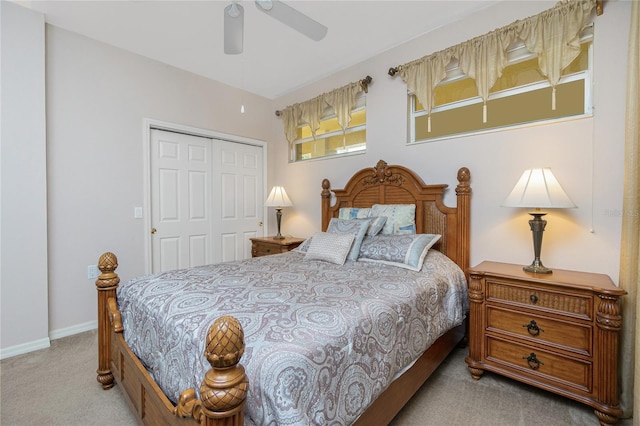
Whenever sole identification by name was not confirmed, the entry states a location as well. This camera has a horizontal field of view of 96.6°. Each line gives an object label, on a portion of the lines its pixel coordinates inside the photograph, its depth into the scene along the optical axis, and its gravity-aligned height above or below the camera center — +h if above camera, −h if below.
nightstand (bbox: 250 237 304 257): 3.39 -0.46
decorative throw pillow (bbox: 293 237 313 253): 2.70 -0.38
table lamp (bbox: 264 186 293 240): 3.75 +0.11
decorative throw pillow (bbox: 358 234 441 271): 2.07 -0.31
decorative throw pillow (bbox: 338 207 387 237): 2.53 -0.07
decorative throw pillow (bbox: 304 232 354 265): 2.24 -0.32
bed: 0.85 -0.51
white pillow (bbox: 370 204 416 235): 2.58 -0.06
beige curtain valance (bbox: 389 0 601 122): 1.96 +1.26
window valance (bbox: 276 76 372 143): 3.25 +1.28
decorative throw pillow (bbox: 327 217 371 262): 2.33 -0.18
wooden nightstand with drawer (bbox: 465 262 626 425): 1.53 -0.74
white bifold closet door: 3.30 +0.12
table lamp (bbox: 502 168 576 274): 1.81 +0.08
